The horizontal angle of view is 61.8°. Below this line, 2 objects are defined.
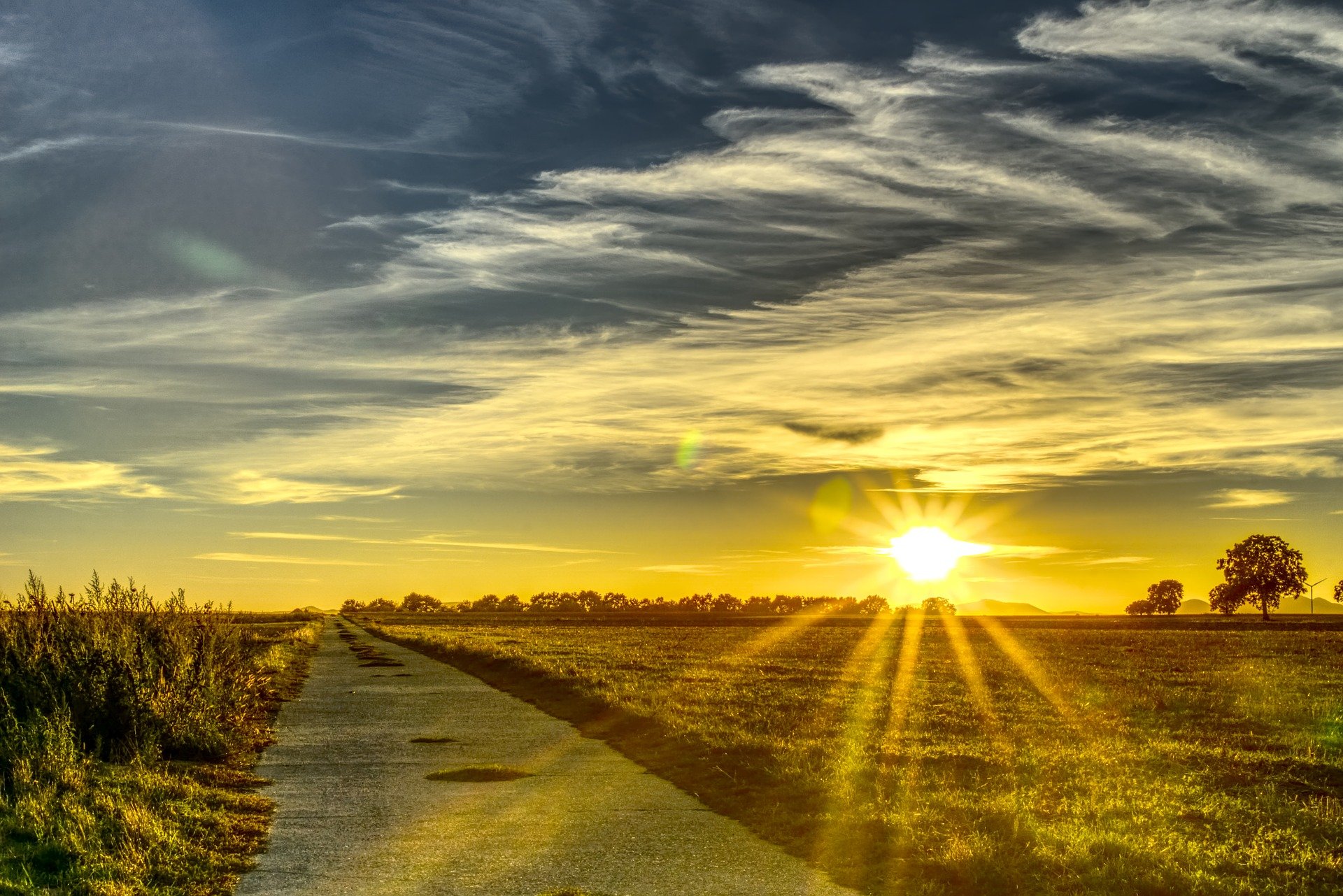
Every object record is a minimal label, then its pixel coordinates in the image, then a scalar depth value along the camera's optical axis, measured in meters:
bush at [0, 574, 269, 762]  15.21
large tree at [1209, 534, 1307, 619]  156.75
